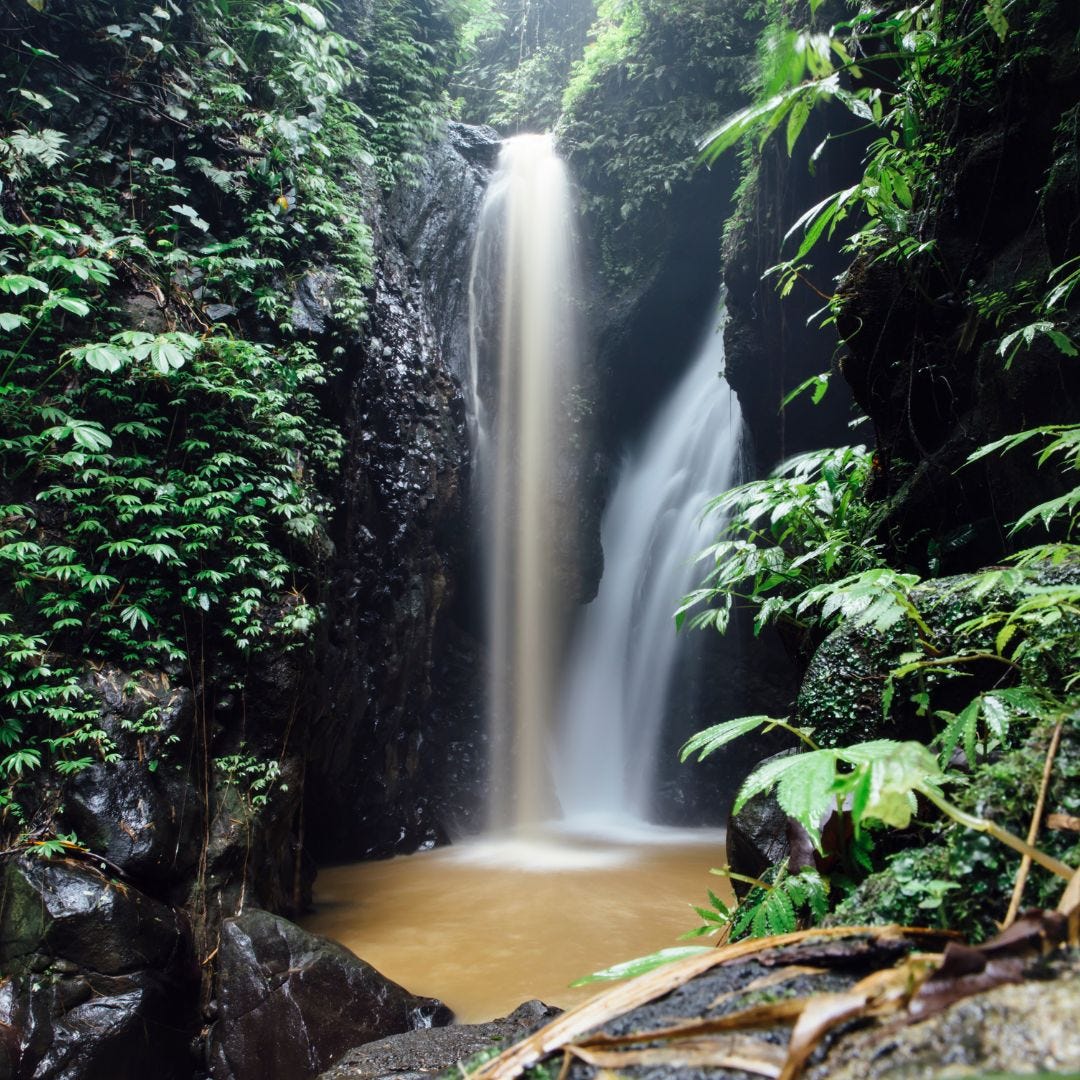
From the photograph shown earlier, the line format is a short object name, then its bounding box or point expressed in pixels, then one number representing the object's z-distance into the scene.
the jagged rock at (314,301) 6.97
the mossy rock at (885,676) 2.25
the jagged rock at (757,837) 3.37
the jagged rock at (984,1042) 0.61
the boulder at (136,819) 4.05
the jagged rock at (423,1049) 3.13
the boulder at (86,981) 3.39
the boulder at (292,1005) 3.70
